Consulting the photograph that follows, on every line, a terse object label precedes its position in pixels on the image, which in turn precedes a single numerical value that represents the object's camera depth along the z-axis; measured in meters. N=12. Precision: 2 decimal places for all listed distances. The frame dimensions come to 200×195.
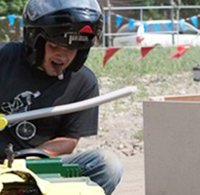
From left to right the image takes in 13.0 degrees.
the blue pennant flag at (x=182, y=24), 26.15
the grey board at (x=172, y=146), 5.66
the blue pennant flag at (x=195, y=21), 25.91
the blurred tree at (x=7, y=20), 28.50
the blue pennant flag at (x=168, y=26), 27.58
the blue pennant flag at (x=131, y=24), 26.25
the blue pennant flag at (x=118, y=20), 26.80
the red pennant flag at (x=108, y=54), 18.63
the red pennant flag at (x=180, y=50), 20.26
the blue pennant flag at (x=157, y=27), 27.85
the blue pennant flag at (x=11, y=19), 28.22
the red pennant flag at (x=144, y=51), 18.22
